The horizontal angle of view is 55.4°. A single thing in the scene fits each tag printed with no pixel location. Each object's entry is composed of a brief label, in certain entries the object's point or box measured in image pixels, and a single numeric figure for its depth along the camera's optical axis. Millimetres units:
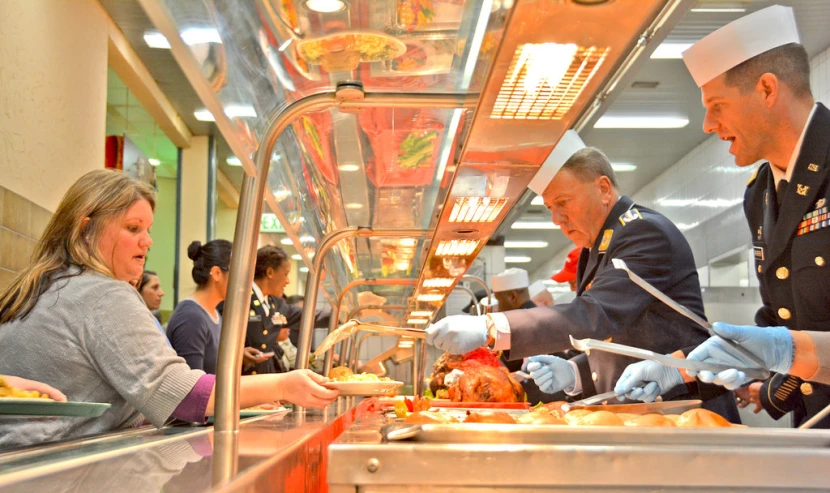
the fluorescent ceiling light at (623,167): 11734
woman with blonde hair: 1652
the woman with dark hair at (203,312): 3553
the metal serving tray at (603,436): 960
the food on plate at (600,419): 1114
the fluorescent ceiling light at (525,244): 17938
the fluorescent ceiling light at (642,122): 9383
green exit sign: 12378
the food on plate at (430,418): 1177
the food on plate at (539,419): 1181
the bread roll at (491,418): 1158
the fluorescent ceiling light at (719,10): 6312
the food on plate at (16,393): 1329
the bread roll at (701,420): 1126
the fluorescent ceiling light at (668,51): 7086
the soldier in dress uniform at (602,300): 2029
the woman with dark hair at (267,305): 5141
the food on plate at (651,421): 1112
